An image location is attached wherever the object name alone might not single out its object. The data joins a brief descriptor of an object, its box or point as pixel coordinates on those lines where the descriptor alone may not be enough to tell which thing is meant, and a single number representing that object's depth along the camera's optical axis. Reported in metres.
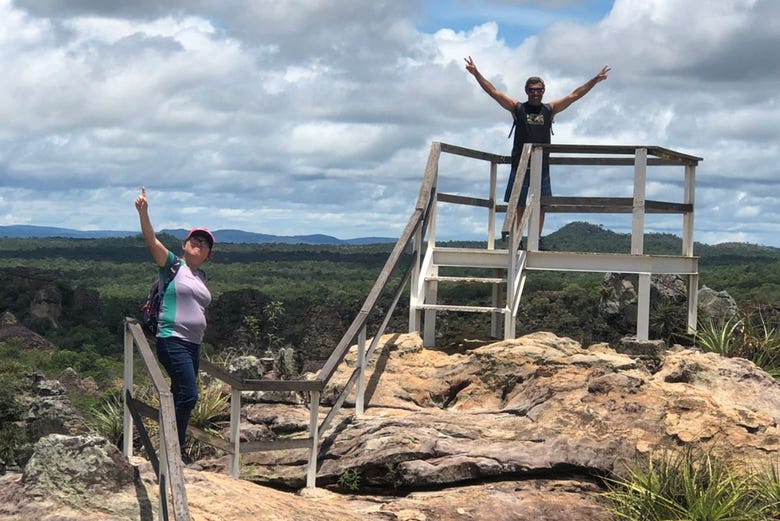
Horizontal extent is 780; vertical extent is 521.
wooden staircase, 12.59
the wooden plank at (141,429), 7.63
